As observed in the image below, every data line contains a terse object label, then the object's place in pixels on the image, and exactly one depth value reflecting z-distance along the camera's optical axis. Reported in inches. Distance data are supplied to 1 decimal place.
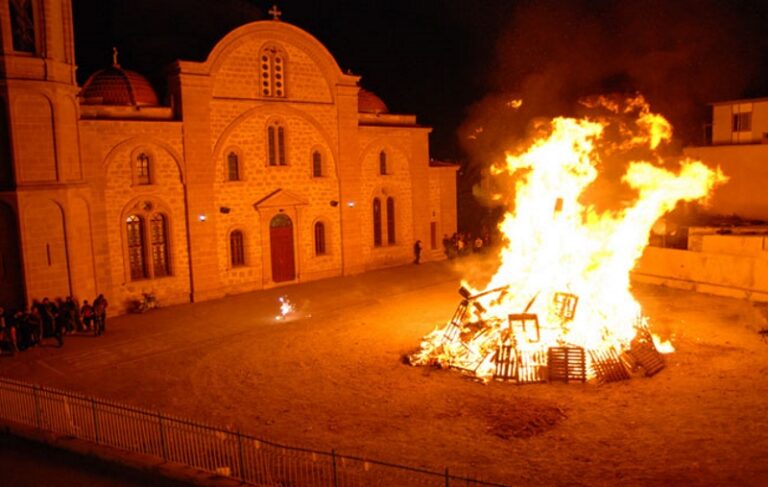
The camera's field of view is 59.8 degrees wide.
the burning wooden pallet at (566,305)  741.6
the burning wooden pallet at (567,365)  680.4
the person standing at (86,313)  900.0
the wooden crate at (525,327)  727.1
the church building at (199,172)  867.4
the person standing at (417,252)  1406.3
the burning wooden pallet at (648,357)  697.0
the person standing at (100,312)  900.0
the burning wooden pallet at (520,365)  685.9
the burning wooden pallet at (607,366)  681.0
